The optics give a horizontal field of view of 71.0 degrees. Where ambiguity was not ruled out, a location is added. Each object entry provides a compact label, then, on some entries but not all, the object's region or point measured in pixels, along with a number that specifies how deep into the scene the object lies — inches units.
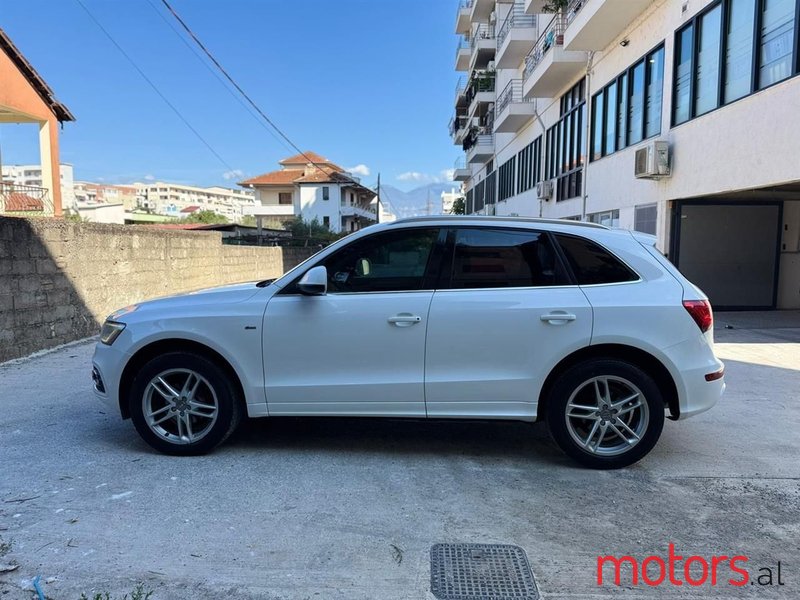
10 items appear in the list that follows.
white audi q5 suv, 155.0
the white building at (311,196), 2514.8
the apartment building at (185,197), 6748.0
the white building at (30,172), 3976.1
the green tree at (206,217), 2691.9
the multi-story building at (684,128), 345.7
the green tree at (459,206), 2280.5
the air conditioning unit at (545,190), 792.9
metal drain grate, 105.2
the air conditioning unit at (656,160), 444.8
